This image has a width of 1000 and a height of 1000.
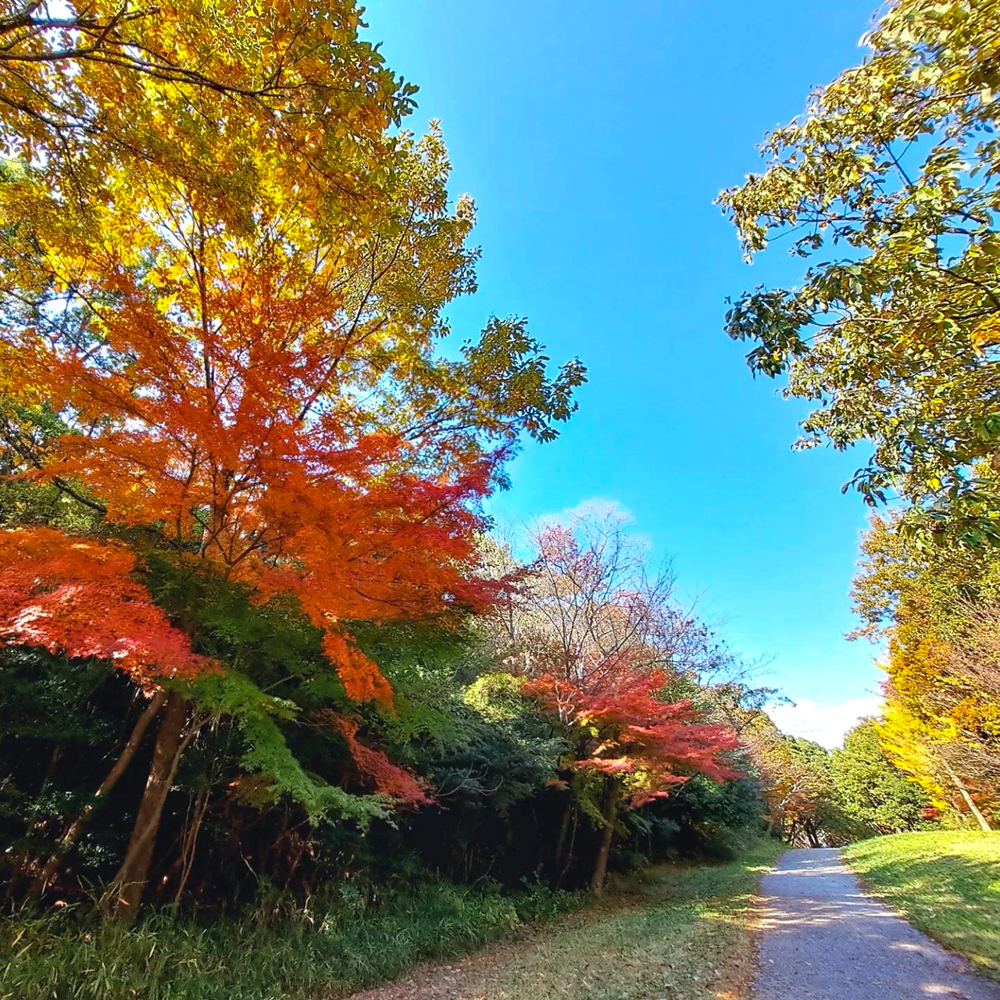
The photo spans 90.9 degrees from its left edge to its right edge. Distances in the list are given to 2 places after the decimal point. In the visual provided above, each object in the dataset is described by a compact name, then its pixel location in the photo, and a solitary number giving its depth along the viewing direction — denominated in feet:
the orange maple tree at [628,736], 30.86
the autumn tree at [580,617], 36.45
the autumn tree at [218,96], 8.85
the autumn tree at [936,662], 37.65
